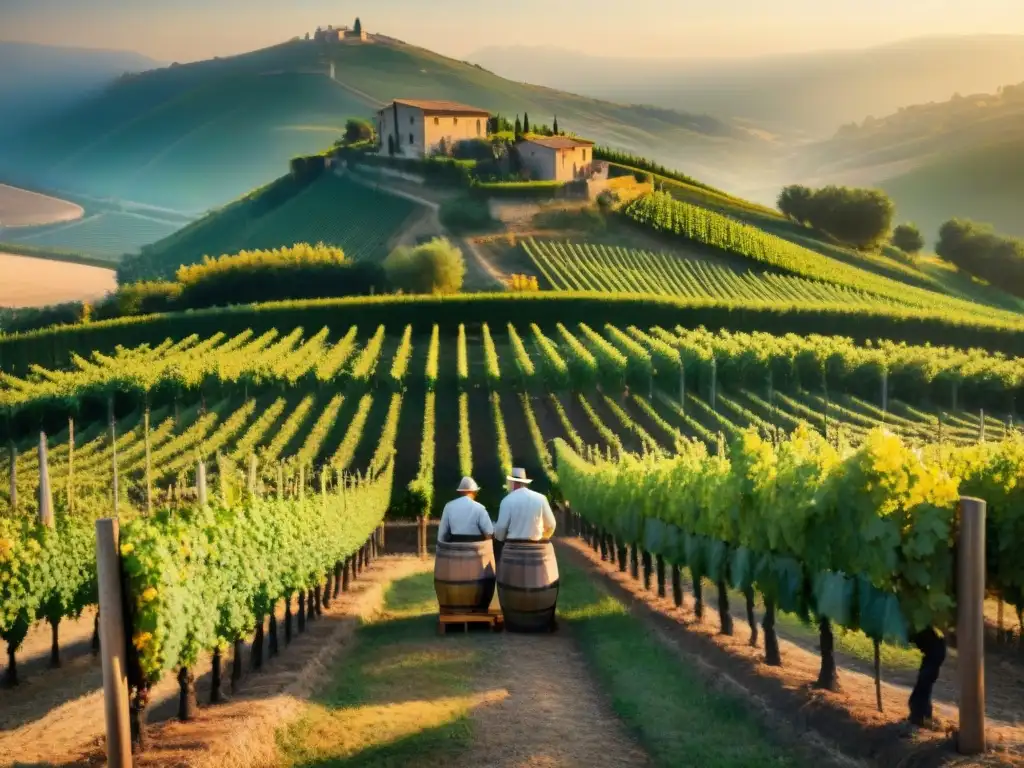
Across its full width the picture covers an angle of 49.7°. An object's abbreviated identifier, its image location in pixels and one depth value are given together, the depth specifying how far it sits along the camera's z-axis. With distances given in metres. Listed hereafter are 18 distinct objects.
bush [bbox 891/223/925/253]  114.88
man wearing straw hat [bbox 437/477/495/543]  13.12
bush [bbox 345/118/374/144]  125.25
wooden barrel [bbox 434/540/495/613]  13.13
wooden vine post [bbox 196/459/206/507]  11.57
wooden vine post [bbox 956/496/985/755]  6.86
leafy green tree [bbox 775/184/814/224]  112.25
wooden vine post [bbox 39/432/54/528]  15.20
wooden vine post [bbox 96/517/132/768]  6.77
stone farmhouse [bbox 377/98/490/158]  104.19
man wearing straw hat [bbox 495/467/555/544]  13.02
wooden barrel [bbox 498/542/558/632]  12.93
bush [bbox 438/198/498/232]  87.19
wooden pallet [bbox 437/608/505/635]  13.23
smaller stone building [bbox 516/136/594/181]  95.81
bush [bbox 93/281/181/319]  72.69
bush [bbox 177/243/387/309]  72.94
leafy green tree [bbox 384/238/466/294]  71.06
